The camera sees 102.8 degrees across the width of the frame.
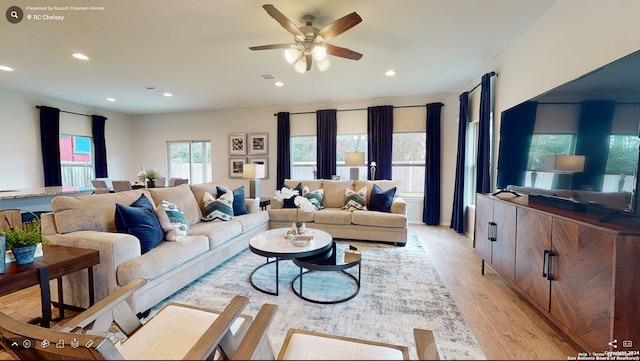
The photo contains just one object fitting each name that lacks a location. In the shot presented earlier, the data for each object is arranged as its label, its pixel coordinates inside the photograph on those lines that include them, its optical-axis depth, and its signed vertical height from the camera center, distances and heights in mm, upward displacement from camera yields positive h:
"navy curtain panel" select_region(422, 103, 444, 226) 4992 -11
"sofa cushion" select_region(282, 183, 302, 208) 4271 -614
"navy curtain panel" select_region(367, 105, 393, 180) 5219 +607
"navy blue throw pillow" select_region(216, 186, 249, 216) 3692 -511
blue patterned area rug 1785 -1142
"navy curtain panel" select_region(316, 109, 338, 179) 5523 +540
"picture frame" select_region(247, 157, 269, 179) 6109 +127
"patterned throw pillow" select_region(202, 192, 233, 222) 3324 -561
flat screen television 1333 +171
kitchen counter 2930 -379
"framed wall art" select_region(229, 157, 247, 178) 6359 +7
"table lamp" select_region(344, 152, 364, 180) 4824 +140
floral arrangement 2680 -424
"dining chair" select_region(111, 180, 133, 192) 4707 -365
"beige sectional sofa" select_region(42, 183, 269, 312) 1894 -716
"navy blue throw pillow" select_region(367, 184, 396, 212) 4008 -523
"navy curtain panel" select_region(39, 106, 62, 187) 5105 +453
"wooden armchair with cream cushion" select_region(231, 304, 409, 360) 698 -540
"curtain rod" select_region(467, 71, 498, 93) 3324 +1228
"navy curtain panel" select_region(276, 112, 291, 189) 5844 +397
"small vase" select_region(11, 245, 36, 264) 1602 -559
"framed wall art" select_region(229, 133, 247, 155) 6246 +552
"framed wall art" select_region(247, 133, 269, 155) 6082 +555
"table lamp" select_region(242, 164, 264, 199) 4295 -163
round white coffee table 2273 -764
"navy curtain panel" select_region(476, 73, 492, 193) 3336 +350
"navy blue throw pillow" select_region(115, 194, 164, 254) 2193 -518
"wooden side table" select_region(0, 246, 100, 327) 1479 -649
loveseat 3736 -755
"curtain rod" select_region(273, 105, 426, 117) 5180 +1224
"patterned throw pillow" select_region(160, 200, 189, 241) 2467 -567
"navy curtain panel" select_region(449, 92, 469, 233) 4320 +95
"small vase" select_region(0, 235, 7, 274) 1489 -510
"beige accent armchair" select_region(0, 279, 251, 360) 783 -600
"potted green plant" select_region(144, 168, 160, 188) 4491 -192
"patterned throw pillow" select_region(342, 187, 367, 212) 4195 -559
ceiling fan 2145 +1205
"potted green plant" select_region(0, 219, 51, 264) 1586 -471
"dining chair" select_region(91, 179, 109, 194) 5047 -354
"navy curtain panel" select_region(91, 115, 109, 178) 6070 +514
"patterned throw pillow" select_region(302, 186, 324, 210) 4281 -502
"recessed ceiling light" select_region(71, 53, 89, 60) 3219 +1410
